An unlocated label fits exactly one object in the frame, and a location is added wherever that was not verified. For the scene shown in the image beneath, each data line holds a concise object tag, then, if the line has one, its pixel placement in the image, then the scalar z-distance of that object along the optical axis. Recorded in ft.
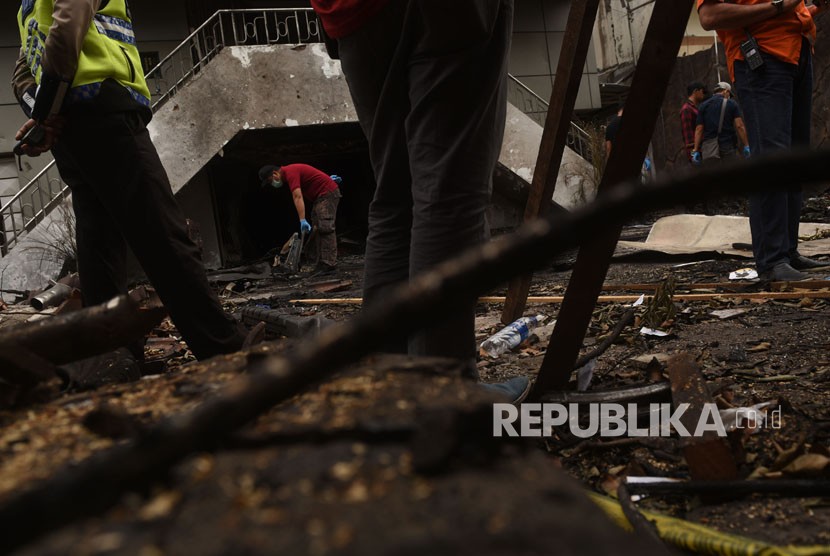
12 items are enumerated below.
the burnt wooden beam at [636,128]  4.45
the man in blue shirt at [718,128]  28.19
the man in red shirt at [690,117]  30.36
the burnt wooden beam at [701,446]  3.85
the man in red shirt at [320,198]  27.73
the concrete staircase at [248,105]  27.86
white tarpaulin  15.61
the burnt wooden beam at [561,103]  6.21
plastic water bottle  8.23
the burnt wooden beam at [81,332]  3.10
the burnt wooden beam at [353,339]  1.25
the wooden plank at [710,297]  8.94
